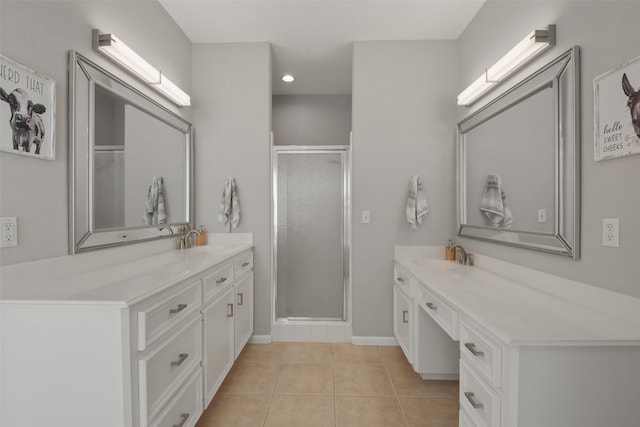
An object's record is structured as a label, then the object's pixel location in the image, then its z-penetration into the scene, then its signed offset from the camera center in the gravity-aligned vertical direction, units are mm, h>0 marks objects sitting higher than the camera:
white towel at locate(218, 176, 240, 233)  2674 +41
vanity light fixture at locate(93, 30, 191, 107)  1621 +875
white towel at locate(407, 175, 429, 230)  2600 +46
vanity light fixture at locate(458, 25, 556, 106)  1547 +868
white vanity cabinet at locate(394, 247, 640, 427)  975 -484
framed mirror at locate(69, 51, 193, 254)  1497 +279
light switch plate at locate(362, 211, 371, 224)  2715 -61
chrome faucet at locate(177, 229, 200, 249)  2455 -252
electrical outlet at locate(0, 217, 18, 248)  1153 -87
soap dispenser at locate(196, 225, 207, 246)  2652 -246
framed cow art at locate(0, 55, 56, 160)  1159 +398
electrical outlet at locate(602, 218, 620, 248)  1180 -84
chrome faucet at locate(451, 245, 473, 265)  2289 -348
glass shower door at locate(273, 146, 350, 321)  3041 -242
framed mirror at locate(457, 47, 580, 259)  1407 +269
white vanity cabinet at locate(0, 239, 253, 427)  1049 -506
